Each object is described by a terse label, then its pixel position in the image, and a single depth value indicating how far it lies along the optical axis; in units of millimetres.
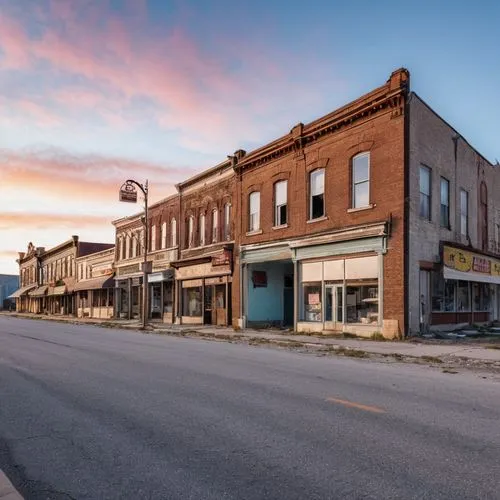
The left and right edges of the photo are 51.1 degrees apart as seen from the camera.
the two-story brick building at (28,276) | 72250
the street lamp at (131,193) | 30303
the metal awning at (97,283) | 43625
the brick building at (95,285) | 44781
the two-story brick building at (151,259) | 34875
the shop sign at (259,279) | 26984
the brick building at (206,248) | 28891
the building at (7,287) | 97275
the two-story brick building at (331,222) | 19266
